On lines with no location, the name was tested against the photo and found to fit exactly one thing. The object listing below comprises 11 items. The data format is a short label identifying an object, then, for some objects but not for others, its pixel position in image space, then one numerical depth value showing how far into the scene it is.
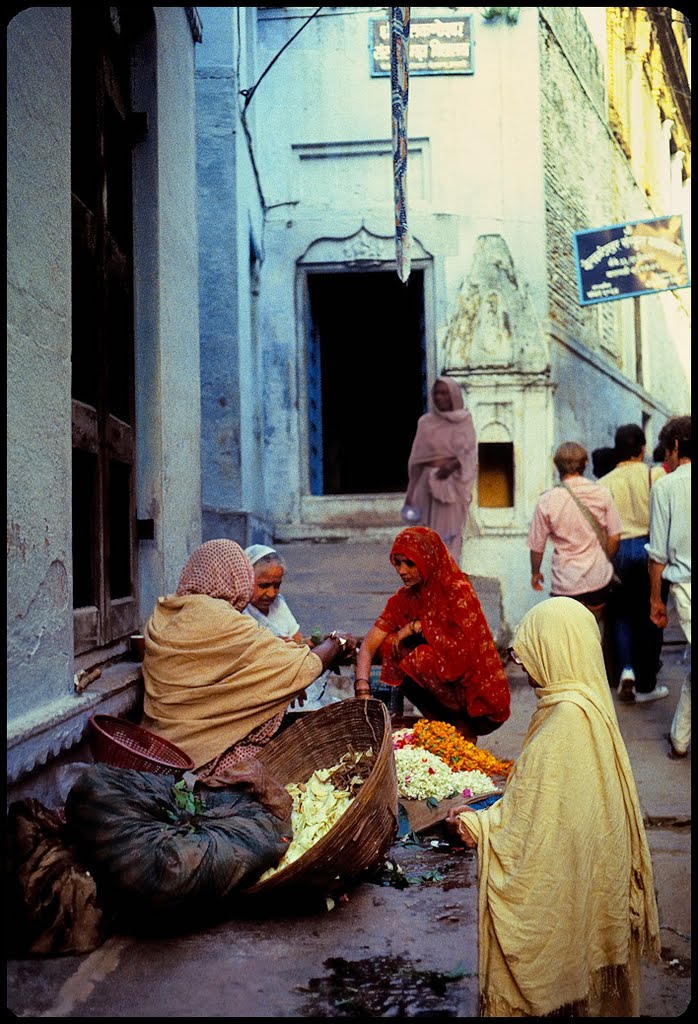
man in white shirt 6.01
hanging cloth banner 6.04
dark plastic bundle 3.11
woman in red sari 5.52
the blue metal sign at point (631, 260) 11.12
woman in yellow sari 2.73
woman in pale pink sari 9.17
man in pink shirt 7.28
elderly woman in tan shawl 4.31
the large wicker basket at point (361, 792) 3.40
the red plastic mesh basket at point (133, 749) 3.75
